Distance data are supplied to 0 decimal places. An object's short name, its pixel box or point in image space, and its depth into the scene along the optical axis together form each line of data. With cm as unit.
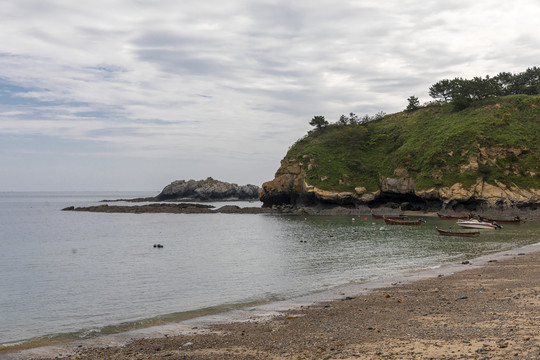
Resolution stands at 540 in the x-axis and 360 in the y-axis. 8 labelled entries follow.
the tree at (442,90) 12081
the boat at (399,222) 6581
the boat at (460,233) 4925
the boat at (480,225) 5812
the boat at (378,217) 8020
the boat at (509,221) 6450
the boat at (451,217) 7269
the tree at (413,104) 12488
